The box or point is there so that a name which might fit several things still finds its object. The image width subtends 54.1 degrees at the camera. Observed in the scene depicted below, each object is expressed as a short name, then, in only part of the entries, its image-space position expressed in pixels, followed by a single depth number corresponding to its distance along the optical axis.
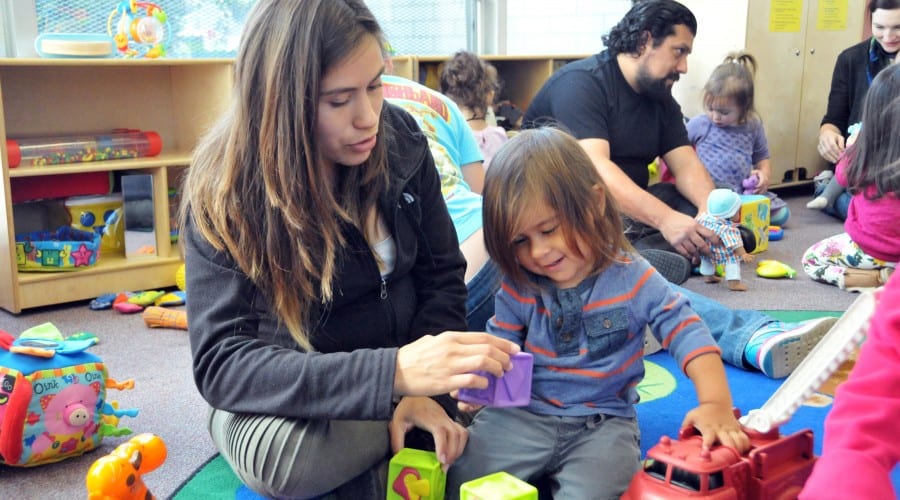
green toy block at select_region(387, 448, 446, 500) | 1.13
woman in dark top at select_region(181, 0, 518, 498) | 1.07
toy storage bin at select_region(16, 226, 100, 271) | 2.51
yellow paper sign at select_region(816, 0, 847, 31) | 4.14
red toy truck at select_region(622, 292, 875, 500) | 0.98
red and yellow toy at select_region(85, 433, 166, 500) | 1.14
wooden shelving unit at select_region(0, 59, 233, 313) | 2.45
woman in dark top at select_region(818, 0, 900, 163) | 3.22
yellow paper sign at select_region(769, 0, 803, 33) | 3.95
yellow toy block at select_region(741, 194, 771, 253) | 2.90
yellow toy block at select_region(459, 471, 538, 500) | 1.00
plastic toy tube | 2.49
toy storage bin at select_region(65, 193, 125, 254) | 2.69
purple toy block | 1.13
